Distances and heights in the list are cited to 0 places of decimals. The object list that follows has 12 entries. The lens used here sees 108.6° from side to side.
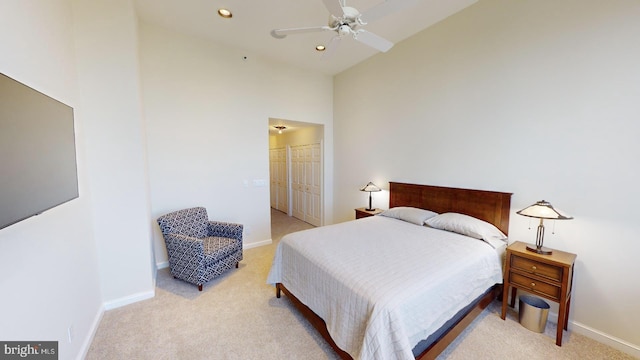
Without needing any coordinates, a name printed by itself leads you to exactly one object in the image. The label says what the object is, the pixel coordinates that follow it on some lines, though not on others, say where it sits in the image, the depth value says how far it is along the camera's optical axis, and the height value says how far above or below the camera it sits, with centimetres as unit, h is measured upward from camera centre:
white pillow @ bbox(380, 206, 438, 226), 296 -71
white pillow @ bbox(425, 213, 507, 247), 239 -72
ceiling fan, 171 +116
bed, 143 -87
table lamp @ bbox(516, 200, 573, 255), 197 -46
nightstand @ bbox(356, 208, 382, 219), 380 -85
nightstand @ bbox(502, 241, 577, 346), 191 -101
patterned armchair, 271 -109
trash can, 206 -140
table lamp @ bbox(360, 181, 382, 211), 386 -45
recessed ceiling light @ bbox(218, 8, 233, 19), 279 +182
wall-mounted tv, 95 +4
